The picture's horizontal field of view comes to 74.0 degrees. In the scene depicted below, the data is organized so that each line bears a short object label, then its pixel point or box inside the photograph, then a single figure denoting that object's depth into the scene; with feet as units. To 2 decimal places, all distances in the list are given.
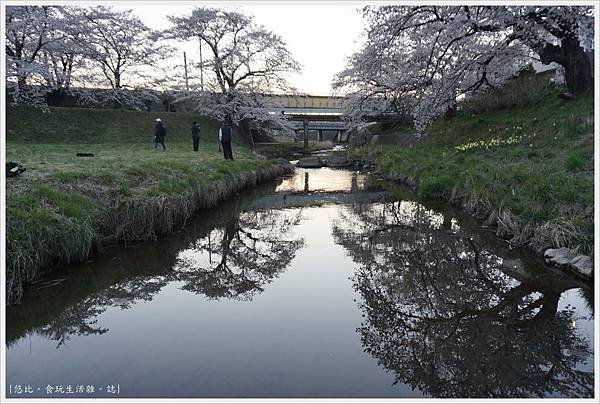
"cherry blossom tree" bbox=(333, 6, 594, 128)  34.83
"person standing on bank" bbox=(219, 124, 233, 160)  50.34
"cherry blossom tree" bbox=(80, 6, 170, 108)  84.58
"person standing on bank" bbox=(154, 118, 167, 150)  57.82
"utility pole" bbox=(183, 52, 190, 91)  95.91
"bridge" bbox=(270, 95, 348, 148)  116.47
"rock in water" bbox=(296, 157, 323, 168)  76.84
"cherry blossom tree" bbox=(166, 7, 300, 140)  89.76
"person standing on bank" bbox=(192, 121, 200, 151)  59.47
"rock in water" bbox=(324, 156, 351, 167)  80.12
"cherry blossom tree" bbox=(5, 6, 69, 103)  63.52
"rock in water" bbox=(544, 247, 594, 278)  17.31
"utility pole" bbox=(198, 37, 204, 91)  92.45
